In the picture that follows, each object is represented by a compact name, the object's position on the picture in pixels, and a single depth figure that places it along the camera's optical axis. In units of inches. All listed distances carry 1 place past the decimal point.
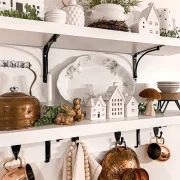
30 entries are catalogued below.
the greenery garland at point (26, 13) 28.4
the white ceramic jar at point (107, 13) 34.9
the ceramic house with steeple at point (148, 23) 36.6
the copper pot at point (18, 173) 31.6
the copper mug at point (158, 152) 43.9
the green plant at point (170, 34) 39.8
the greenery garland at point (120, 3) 36.8
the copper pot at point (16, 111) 27.7
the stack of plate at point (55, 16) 30.0
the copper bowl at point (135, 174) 38.6
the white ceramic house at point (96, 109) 34.0
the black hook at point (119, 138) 40.9
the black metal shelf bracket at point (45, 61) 35.9
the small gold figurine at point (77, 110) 32.8
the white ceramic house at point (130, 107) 36.8
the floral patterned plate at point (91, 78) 36.8
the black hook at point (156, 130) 45.1
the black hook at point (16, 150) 32.1
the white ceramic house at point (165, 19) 40.8
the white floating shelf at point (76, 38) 28.0
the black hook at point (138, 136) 44.0
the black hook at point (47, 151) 35.8
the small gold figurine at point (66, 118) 30.4
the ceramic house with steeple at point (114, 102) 35.4
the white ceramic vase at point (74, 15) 32.3
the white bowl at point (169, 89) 40.8
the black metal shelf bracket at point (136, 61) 43.6
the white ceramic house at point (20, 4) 29.0
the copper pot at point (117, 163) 39.9
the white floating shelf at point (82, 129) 26.4
